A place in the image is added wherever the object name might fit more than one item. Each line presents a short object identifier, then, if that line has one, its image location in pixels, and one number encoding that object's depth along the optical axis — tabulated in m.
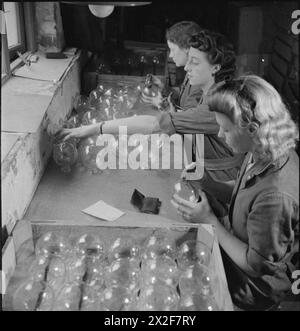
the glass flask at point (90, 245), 1.64
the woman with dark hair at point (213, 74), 2.50
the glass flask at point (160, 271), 1.53
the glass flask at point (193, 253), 1.65
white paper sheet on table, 1.83
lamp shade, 1.72
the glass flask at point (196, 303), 1.43
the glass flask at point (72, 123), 2.46
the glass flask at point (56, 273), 1.47
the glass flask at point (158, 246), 1.64
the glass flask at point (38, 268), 1.50
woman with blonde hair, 1.55
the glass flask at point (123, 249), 1.64
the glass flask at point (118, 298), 1.41
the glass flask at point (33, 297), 1.39
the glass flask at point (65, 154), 2.25
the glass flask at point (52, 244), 1.62
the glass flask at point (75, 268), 1.51
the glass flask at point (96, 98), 2.95
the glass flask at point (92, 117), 2.62
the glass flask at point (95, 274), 1.49
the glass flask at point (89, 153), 2.27
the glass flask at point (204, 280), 1.51
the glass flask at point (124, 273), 1.50
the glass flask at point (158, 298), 1.41
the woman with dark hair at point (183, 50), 2.77
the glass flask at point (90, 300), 1.40
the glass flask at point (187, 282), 1.51
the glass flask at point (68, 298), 1.39
